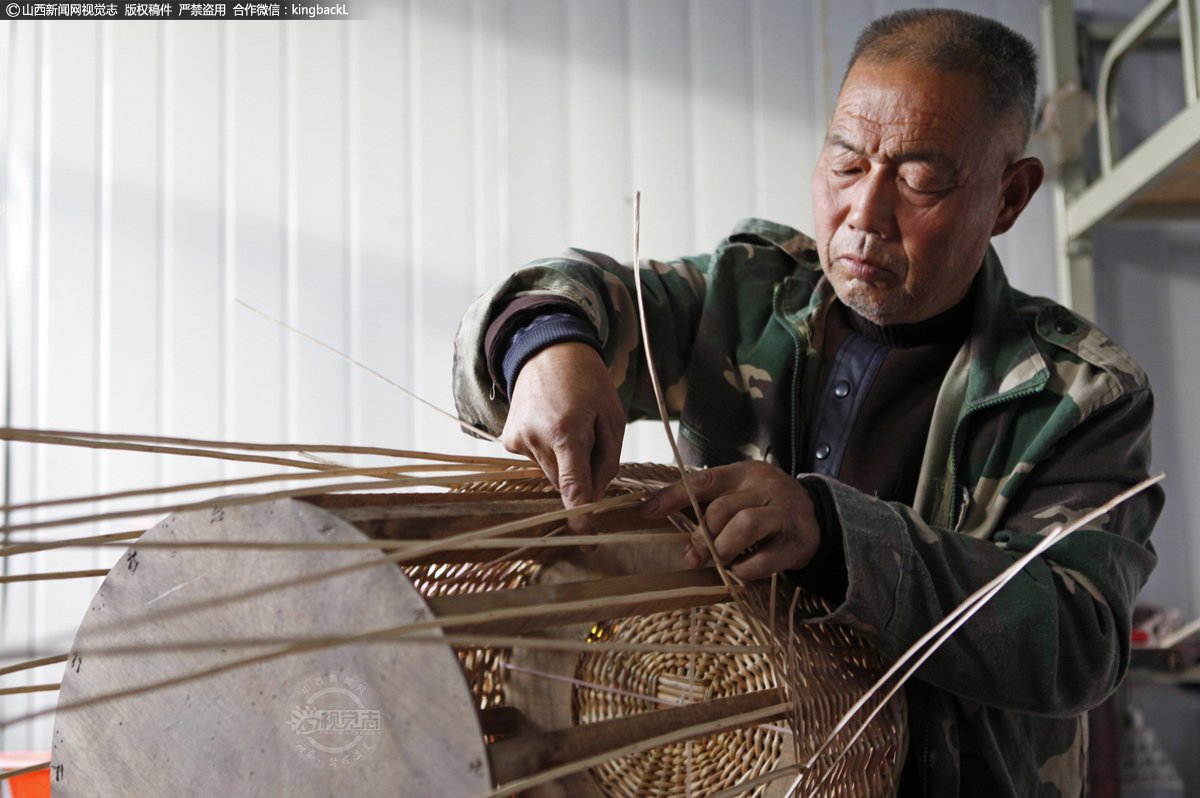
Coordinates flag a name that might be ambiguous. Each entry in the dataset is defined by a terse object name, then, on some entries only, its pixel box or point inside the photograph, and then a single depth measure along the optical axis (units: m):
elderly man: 0.63
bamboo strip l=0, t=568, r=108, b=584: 0.53
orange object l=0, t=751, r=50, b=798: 1.36
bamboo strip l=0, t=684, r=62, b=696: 0.53
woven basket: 0.57
